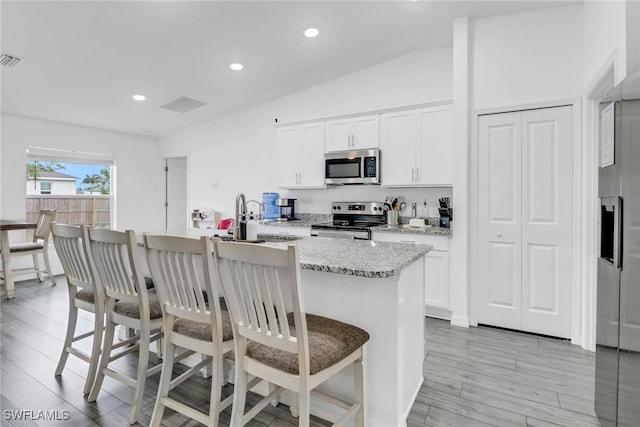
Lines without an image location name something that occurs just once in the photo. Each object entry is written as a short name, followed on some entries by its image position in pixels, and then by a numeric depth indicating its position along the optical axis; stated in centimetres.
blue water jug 494
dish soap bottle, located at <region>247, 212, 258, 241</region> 233
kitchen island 161
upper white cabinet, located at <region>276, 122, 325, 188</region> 446
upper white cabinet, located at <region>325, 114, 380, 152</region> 405
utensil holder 408
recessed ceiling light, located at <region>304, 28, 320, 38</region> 334
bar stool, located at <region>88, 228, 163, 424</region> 182
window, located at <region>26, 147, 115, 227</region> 512
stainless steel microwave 398
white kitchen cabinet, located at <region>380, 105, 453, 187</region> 363
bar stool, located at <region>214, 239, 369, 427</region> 123
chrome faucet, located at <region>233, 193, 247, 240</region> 237
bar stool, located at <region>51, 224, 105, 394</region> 204
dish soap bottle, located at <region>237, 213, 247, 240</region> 235
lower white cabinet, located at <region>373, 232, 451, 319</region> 337
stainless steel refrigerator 134
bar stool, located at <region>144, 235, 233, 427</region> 150
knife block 343
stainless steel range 380
